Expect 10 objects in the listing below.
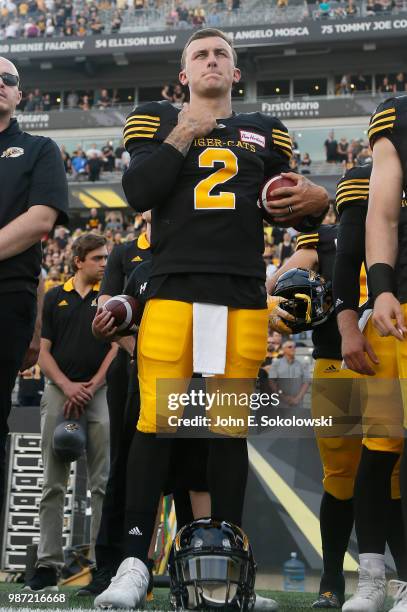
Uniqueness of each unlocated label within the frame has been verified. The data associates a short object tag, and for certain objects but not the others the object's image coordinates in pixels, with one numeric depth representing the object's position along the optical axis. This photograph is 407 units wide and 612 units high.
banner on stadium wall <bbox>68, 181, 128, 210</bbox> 55.09
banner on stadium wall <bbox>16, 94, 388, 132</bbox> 57.07
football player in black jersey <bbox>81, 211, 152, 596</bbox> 7.58
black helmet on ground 4.73
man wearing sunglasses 6.18
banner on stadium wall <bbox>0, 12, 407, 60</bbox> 60.09
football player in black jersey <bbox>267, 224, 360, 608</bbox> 6.96
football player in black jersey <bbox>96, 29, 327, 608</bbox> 5.51
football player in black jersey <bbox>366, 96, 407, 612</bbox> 5.09
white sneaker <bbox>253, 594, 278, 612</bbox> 5.85
